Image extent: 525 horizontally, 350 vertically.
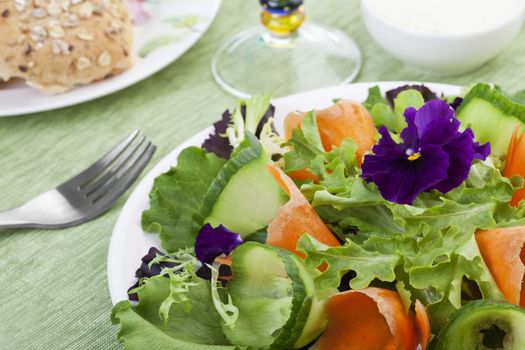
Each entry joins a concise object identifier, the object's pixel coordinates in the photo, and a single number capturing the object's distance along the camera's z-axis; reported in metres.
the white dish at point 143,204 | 0.58
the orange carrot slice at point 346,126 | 0.60
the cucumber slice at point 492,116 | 0.58
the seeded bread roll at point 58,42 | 0.71
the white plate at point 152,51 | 0.71
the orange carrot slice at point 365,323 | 0.53
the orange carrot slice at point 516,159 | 0.57
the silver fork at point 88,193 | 0.65
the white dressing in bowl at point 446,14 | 0.72
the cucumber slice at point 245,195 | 0.57
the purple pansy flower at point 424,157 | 0.56
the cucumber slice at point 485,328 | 0.52
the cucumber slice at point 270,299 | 0.53
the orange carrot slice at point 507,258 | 0.53
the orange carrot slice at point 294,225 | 0.56
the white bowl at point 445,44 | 0.71
